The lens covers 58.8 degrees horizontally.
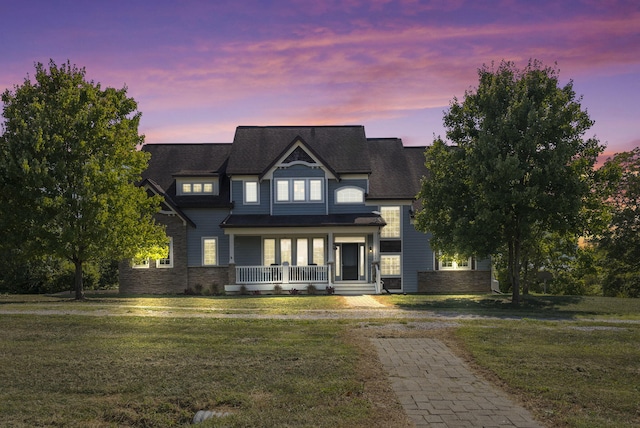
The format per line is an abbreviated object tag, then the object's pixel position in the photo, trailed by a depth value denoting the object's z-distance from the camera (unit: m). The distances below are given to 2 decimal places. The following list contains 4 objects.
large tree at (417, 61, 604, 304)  23.50
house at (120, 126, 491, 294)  32.06
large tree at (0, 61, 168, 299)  23.06
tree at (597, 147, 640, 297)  35.56
